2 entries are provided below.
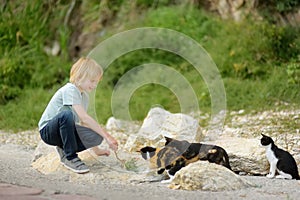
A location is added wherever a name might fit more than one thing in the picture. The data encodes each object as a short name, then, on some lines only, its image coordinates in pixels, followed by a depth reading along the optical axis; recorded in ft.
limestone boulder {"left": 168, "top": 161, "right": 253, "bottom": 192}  27.61
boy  30.55
